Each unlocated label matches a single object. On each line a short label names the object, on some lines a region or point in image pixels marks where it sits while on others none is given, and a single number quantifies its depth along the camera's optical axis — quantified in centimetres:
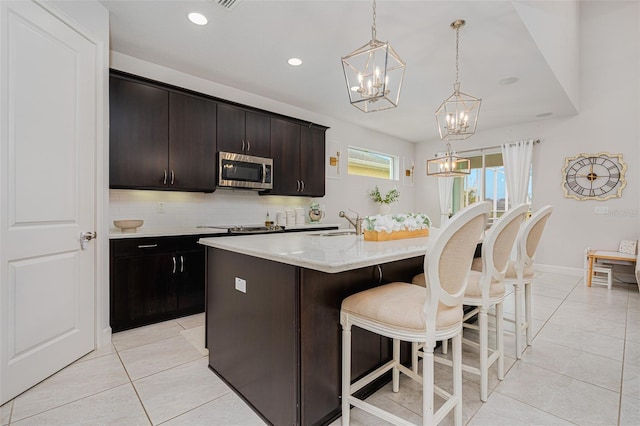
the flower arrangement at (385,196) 616
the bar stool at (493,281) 174
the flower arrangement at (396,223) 211
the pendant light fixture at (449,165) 334
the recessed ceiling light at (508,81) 367
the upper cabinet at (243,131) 359
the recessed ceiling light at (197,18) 249
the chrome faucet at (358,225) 241
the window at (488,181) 599
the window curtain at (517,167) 539
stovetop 343
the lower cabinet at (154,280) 269
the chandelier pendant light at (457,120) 275
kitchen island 140
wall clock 463
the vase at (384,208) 613
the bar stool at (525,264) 224
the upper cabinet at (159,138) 285
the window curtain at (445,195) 659
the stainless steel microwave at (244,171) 357
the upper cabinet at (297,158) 416
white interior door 178
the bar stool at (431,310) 127
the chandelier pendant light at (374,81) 178
